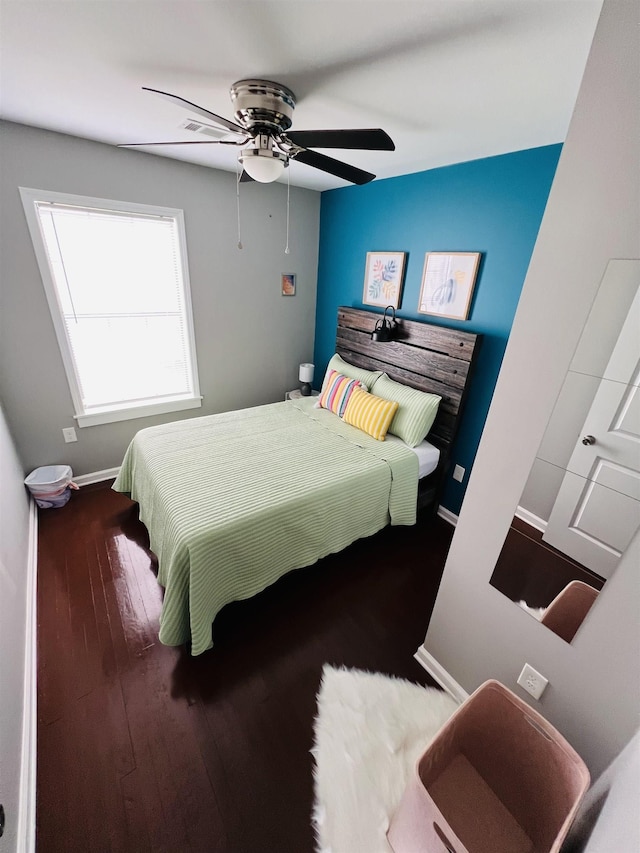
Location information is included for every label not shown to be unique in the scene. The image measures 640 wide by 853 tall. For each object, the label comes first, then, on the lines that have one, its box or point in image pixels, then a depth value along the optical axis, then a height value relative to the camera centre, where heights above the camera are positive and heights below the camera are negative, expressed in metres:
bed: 1.62 -1.11
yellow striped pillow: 2.56 -0.93
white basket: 2.56 -1.56
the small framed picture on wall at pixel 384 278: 2.81 +0.04
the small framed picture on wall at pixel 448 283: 2.34 +0.03
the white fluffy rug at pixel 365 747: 1.19 -1.75
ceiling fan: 1.35 +0.53
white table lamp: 3.75 -0.99
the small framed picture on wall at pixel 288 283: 3.51 -0.06
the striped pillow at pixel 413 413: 2.48 -0.87
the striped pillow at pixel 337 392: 2.88 -0.89
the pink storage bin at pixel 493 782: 1.01 -1.49
